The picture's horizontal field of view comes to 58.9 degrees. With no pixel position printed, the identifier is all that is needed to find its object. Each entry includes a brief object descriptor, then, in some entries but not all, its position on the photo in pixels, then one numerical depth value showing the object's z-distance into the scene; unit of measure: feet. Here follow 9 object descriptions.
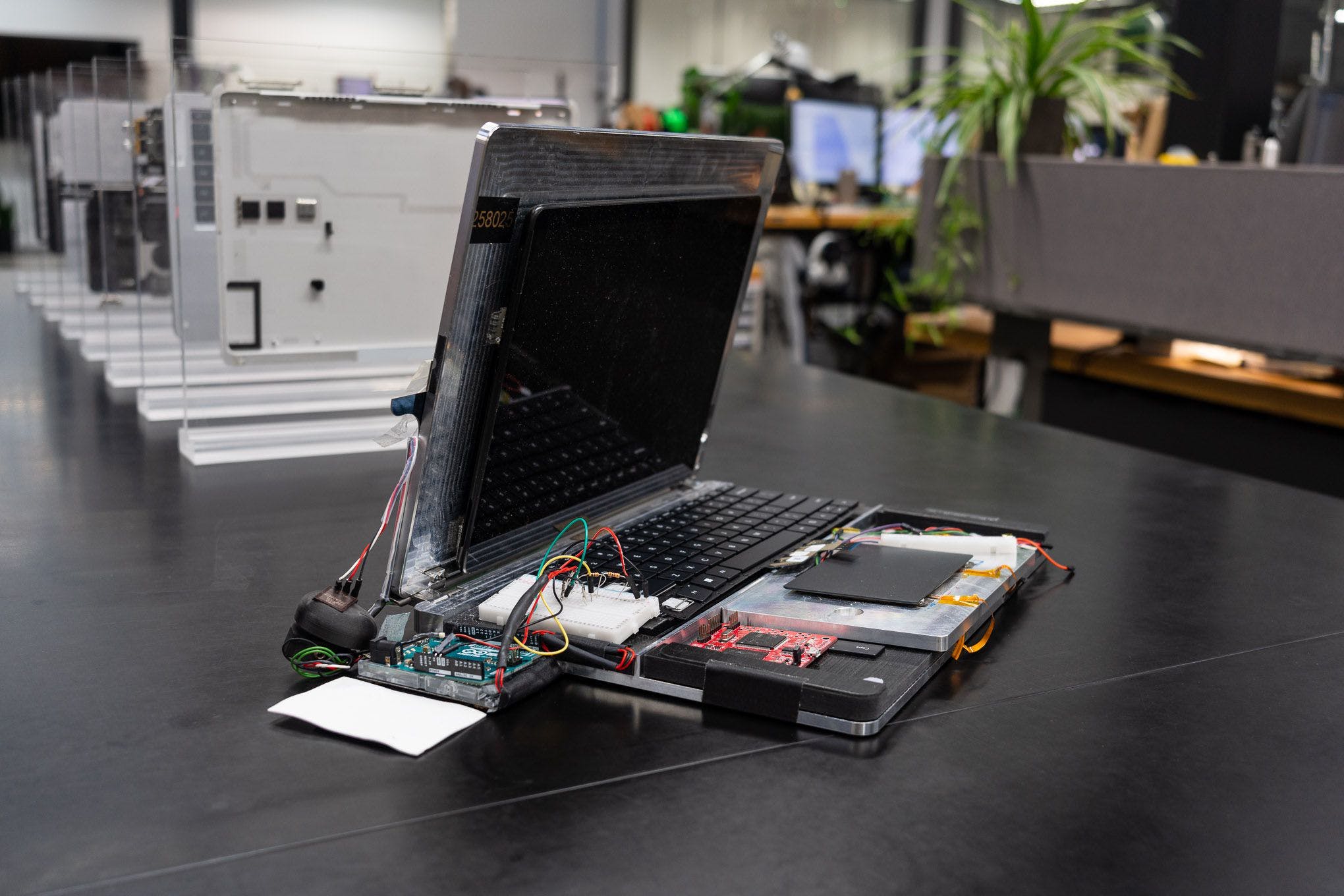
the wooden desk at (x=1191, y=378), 6.85
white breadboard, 2.27
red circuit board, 2.25
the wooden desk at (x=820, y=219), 14.30
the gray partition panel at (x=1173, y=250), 6.57
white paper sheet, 2.00
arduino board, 2.16
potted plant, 7.86
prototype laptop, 2.22
